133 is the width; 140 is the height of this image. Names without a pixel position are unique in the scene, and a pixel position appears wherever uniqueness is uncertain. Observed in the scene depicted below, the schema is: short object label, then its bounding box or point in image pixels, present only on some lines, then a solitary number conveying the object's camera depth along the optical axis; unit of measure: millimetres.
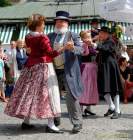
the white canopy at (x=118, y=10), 11531
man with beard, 8891
